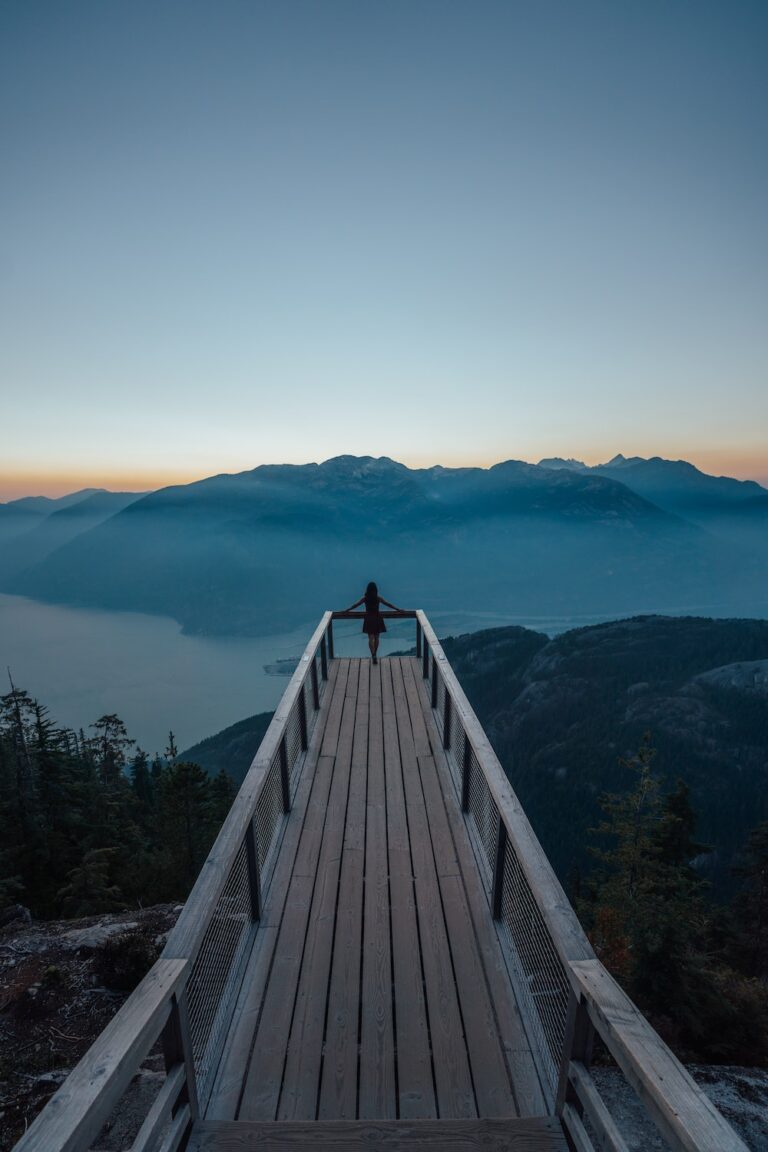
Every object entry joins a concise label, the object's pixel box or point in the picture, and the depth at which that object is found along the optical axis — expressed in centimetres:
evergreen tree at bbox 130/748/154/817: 4566
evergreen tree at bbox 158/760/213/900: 2441
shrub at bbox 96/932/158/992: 484
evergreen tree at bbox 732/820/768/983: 2267
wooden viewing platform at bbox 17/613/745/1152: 177
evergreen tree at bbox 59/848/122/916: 1736
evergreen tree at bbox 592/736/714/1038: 911
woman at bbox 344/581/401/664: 872
